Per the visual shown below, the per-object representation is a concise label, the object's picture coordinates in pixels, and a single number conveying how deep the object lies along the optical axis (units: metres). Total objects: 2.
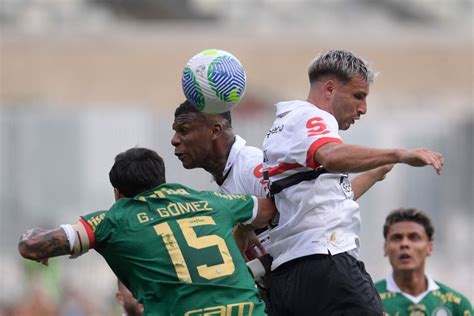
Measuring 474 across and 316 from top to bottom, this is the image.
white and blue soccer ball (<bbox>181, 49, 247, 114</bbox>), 18.98
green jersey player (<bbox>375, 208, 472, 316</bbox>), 24.70
